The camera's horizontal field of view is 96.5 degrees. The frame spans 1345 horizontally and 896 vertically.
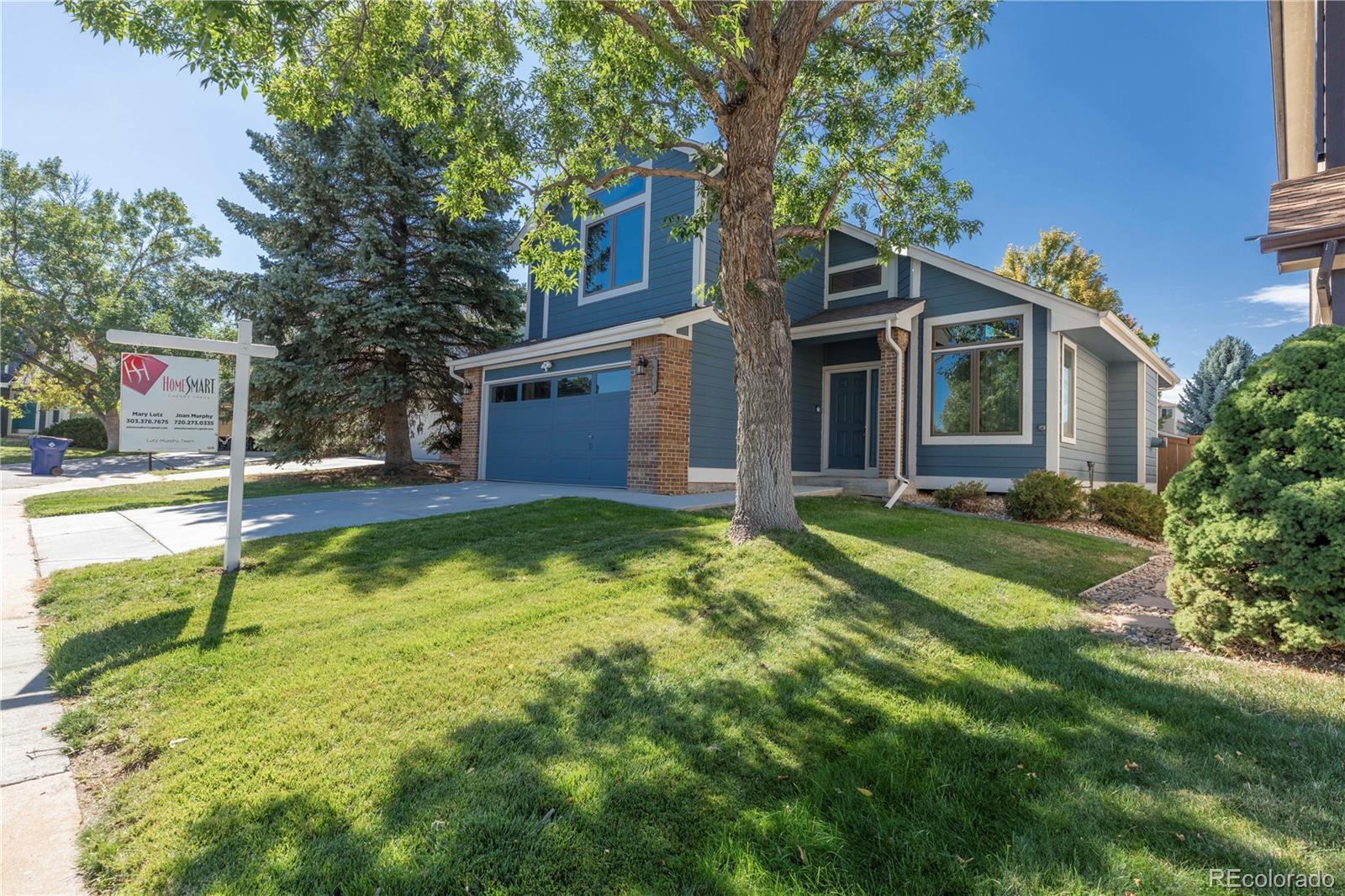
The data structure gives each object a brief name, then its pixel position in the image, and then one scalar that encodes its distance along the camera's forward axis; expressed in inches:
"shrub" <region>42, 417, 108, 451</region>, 1106.7
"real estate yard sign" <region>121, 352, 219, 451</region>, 205.0
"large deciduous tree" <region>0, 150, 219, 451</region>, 895.1
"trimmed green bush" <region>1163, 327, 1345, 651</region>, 125.3
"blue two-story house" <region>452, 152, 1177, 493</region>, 393.1
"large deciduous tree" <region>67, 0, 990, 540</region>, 222.4
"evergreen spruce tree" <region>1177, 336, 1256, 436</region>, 1007.6
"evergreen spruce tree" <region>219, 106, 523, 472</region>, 515.8
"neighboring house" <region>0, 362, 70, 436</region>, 1242.0
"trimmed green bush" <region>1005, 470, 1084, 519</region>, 348.2
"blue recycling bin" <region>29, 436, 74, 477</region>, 604.4
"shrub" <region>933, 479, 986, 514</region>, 388.5
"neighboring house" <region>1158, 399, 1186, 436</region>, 949.9
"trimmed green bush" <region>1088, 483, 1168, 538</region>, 359.6
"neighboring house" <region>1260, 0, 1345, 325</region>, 150.0
